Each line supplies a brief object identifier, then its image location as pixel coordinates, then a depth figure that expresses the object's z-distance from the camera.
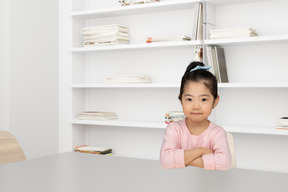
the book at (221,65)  2.90
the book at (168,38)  3.04
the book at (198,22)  2.94
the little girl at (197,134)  1.19
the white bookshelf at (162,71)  2.93
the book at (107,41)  3.35
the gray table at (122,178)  0.91
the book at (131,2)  3.23
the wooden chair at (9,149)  1.40
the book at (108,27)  3.35
